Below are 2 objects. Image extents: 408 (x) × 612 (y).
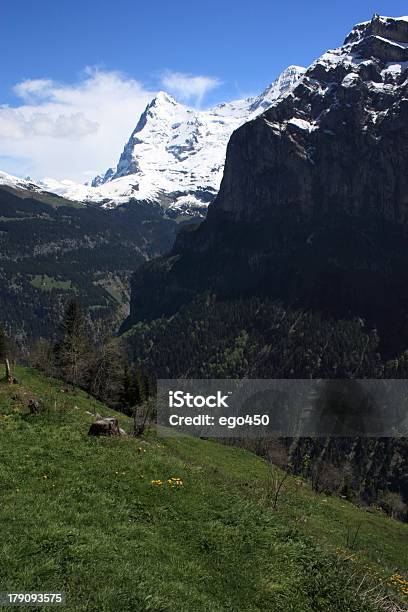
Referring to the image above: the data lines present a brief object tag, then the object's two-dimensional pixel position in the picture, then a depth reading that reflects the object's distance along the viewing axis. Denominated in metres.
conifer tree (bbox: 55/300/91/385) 71.75
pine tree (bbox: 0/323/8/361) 85.00
